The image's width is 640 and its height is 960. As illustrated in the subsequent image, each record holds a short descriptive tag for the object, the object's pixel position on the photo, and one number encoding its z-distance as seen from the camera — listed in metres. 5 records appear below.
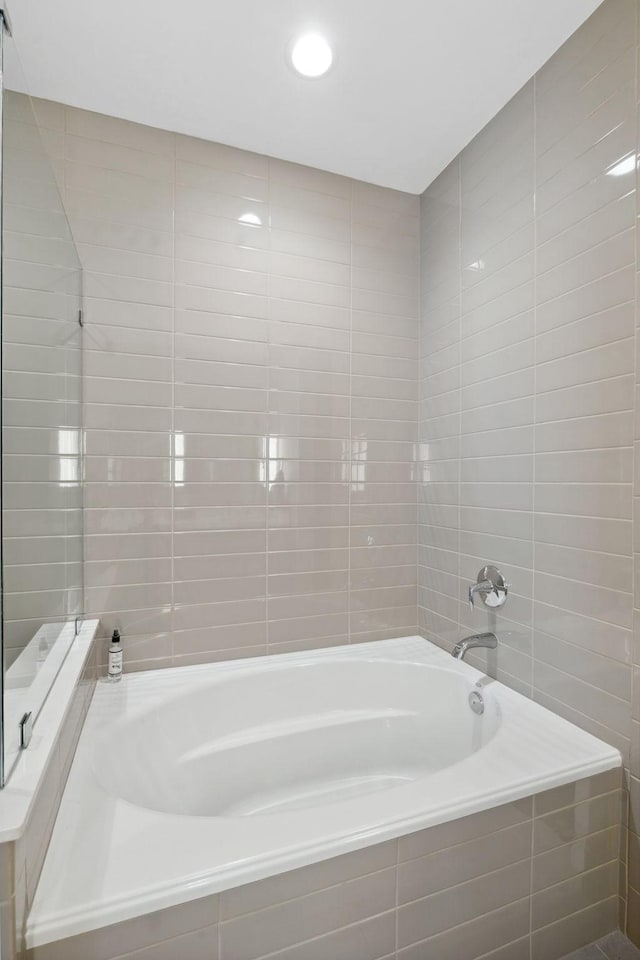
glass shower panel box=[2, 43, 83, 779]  1.00
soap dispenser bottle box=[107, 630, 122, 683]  1.81
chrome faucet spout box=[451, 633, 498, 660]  1.75
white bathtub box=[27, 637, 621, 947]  0.93
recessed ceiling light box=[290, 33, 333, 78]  1.54
